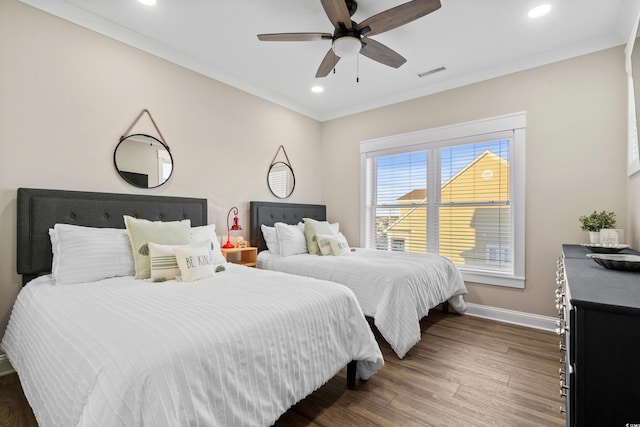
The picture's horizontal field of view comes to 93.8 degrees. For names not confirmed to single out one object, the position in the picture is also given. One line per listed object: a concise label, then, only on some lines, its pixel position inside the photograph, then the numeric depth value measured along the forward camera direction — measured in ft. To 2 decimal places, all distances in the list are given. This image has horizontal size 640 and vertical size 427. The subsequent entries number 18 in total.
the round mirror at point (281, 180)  13.24
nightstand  11.19
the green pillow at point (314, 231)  11.65
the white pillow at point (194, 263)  6.73
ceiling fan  6.23
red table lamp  10.95
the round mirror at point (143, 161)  8.69
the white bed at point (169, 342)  3.18
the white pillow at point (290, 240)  11.41
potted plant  8.13
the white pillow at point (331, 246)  11.23
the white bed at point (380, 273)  7.95
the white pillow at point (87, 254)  6.43
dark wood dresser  2.45
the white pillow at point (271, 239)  11.70
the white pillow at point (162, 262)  6.72
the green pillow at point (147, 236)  7.00
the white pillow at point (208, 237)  8.60
